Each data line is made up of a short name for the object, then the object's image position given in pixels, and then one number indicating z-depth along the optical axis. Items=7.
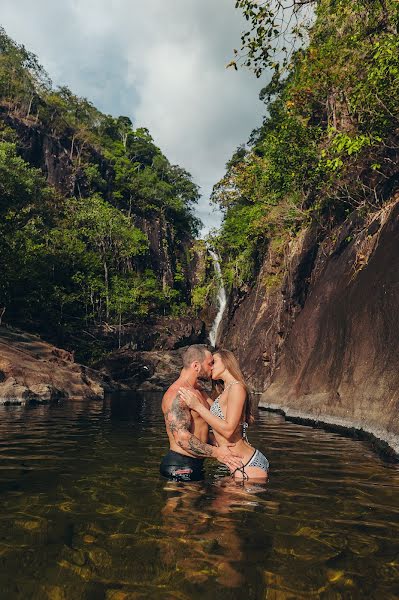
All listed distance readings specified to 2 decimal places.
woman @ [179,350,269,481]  5.55
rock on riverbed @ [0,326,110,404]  17.77
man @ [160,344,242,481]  5.76
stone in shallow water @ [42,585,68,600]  2.71
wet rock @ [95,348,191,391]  34.84
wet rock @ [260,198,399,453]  10.41
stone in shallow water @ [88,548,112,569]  3.16
